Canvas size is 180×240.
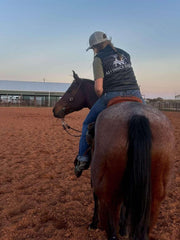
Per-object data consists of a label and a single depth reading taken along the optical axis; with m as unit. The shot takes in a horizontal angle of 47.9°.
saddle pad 2.29
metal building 39.44
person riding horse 2.54
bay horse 1.64
